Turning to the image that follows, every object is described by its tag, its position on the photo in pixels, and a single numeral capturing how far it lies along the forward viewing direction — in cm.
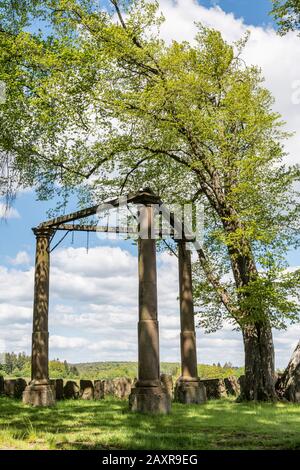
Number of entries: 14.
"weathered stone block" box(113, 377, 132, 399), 2053
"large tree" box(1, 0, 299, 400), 1609
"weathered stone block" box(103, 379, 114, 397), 2031
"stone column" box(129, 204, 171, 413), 1251
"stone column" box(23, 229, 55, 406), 1619
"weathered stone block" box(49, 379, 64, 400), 1962
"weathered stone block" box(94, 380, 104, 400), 2011
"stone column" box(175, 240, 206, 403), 1636
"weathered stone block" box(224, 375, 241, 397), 2139
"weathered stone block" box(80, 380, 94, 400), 1985
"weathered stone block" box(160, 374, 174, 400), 2072
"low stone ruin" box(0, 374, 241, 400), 1959
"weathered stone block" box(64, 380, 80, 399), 1976
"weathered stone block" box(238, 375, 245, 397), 1722
